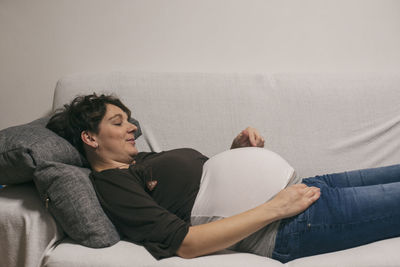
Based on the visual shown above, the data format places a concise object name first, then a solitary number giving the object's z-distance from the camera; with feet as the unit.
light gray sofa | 4.72
